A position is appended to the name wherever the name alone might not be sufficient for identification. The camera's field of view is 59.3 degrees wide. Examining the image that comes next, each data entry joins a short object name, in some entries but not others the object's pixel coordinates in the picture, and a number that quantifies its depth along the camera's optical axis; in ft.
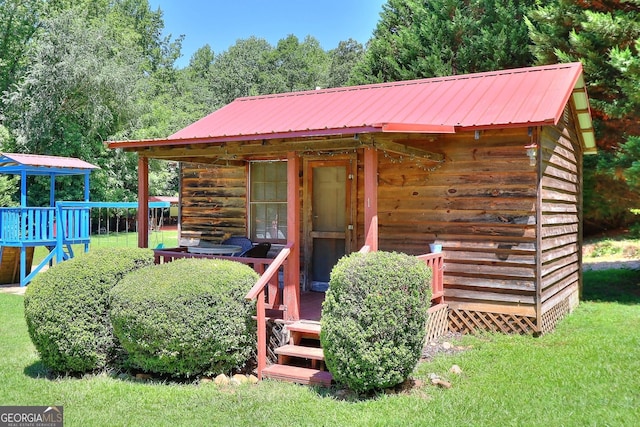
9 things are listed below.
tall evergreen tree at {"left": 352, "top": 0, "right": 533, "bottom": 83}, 61.87
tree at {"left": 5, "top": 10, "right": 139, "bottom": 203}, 83.87
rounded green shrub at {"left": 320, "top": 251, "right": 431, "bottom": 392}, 17.02
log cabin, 23.27
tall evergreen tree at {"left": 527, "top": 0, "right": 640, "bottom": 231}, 35.10
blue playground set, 41.63
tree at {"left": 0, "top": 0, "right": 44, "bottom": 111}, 95.91
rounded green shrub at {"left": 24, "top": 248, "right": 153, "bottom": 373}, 19.76
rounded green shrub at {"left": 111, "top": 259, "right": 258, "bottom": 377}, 18.81
